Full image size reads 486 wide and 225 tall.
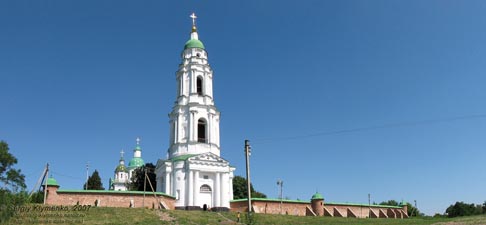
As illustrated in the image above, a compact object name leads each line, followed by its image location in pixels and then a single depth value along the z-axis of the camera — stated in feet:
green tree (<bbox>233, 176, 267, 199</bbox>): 204.03
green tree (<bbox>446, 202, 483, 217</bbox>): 197.24
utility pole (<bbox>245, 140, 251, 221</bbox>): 74.72
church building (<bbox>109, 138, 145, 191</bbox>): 315.78
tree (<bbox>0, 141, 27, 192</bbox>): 149.38
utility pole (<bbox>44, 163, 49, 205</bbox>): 122.93
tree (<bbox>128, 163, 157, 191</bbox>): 179.22
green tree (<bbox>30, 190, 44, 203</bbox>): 140.89
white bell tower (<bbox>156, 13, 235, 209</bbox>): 149.89
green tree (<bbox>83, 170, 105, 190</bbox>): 233.04
